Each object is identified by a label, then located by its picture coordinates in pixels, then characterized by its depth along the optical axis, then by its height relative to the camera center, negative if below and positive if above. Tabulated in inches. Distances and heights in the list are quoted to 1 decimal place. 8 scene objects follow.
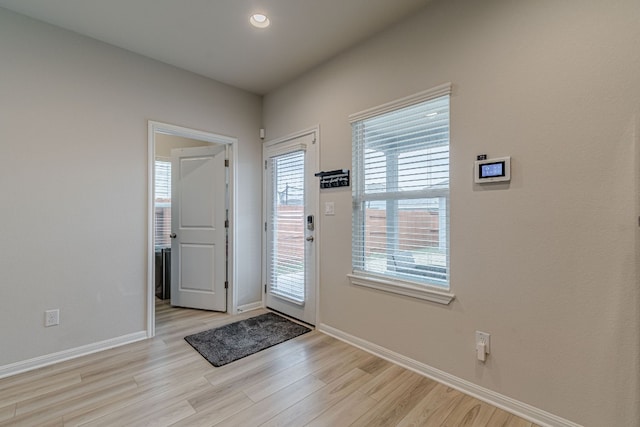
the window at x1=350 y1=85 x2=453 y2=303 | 84.7 +6.2
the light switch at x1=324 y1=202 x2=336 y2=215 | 114.8 +2.5
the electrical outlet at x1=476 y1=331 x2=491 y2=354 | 74.2 -32.4
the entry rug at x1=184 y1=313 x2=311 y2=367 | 99.7 -48.2
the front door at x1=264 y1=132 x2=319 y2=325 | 124.5 -5.6
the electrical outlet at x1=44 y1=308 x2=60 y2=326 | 93.9 -34.4
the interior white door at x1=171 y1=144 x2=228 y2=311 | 142.4 -7.1
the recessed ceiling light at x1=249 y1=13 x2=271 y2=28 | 91.2 +62.6
